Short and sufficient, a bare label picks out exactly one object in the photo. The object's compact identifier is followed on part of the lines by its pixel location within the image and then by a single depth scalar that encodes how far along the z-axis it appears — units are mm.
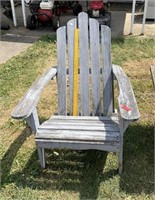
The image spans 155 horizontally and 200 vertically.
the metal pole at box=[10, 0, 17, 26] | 3838
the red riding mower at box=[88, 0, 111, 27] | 3668
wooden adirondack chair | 1498
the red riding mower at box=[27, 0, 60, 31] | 3696
